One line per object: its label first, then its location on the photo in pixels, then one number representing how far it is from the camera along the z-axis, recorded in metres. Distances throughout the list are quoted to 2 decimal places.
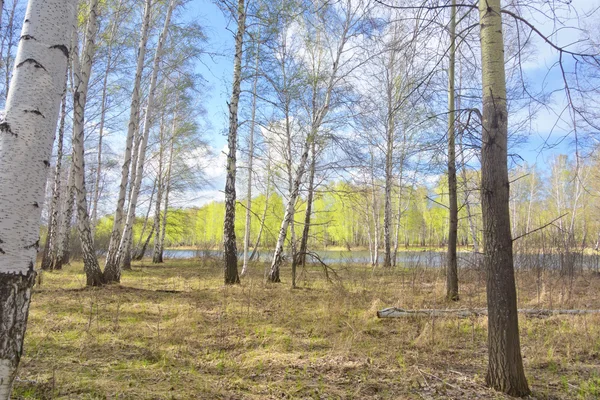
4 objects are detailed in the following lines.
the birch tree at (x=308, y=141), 8.51
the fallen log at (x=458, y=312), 5.04
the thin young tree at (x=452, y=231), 6.51
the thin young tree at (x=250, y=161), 11.31
